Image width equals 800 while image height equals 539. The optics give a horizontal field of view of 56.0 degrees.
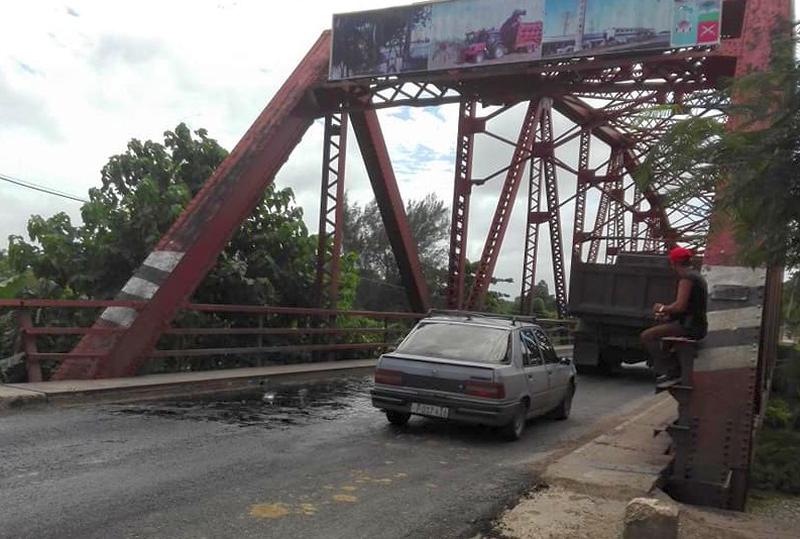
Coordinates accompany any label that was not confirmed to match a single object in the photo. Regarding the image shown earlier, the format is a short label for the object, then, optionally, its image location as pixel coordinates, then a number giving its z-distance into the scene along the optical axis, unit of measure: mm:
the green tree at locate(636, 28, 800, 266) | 4309
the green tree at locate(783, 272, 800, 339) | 4713
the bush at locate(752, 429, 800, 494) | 7973
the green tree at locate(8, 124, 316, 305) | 15023
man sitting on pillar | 6969
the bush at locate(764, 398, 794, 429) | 11273
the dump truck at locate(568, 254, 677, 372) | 17641
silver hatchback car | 8531
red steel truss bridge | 6734
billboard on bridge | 13711
